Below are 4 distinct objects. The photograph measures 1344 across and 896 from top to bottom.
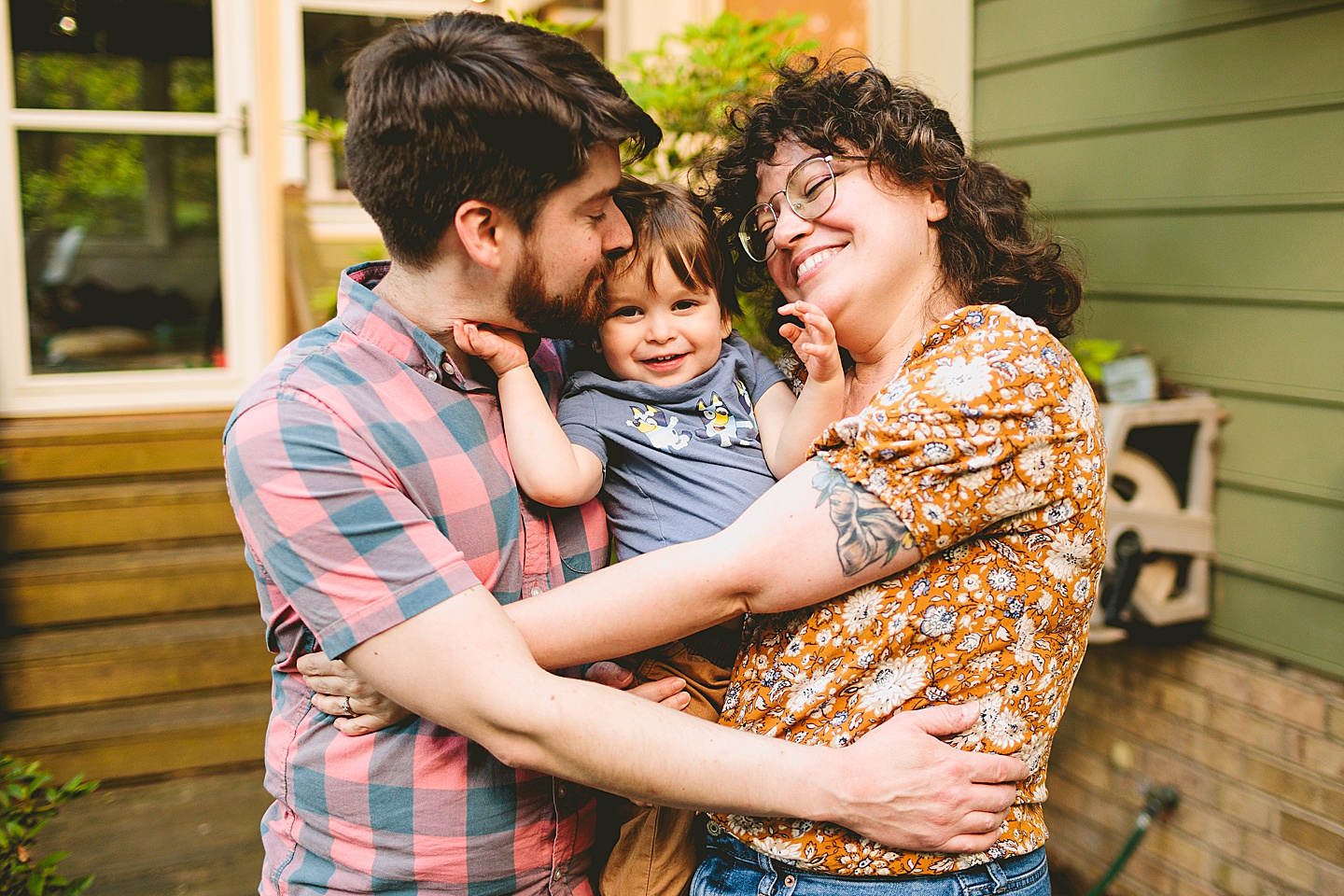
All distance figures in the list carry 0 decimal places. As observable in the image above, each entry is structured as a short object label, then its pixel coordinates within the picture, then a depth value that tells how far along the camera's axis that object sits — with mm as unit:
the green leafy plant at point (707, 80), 2748
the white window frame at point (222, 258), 4699
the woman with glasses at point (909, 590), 1277
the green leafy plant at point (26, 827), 2008
